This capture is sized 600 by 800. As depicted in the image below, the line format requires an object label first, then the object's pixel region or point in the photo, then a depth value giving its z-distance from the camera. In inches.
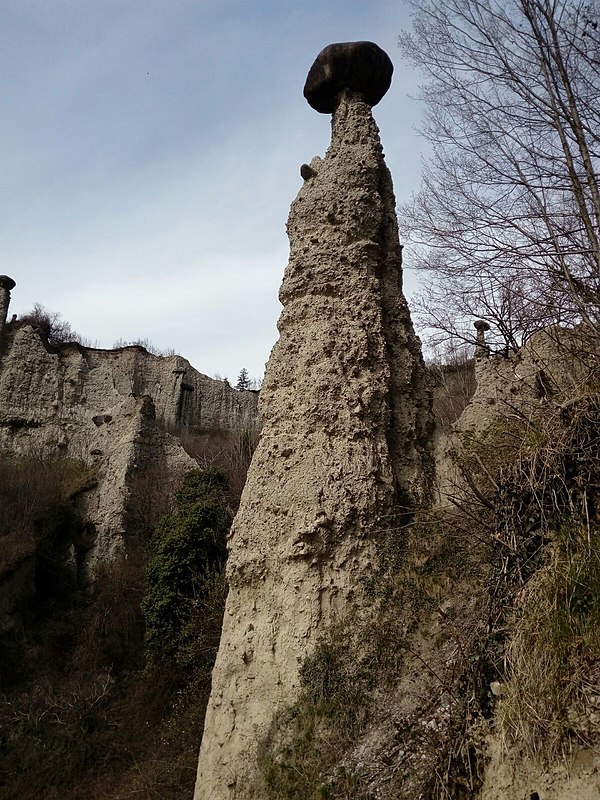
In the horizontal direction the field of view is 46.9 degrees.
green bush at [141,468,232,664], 509.7
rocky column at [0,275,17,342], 1131.3
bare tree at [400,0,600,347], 242.2
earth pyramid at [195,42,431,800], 245.0
